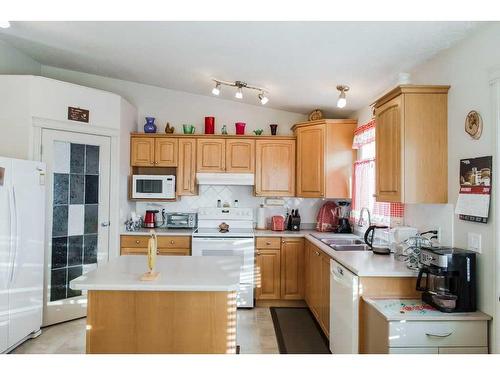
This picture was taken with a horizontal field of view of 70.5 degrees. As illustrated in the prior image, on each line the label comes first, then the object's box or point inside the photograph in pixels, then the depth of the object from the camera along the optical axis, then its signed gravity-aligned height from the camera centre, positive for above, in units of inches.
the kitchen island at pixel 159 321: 78.7 -27.9
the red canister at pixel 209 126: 177.8 +35.2
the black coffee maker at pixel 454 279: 79.7 -18.4
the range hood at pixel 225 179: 172.5 +8.5
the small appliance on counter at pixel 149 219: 176.9 -12.0
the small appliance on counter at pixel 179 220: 183.0 -12.7
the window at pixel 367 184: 132.8 +5.9
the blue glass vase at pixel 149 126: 176.1 +34.5
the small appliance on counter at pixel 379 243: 113.3 -16.0
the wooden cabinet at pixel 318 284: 123.6 -33.4
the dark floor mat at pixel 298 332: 119.3 -50.9
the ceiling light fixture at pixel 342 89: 133.6 +41.7
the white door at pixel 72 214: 139.6 -8.1
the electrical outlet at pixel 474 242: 81.9 -10.0
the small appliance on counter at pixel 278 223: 175.8 -13.1
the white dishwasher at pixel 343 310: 93.1 -31.8
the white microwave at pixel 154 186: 171.0 +4.3
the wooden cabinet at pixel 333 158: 162.6 +18.3
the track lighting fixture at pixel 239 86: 146.2 +47.3
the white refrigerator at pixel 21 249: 110.2 -18.5
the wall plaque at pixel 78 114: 143.3 +32.9
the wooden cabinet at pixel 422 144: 96.0 +14.9
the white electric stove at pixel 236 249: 158.6 -23.7
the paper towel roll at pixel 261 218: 183.9 -11.2
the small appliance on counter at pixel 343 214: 169.2 -8.1
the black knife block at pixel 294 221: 176.0 -12.1
